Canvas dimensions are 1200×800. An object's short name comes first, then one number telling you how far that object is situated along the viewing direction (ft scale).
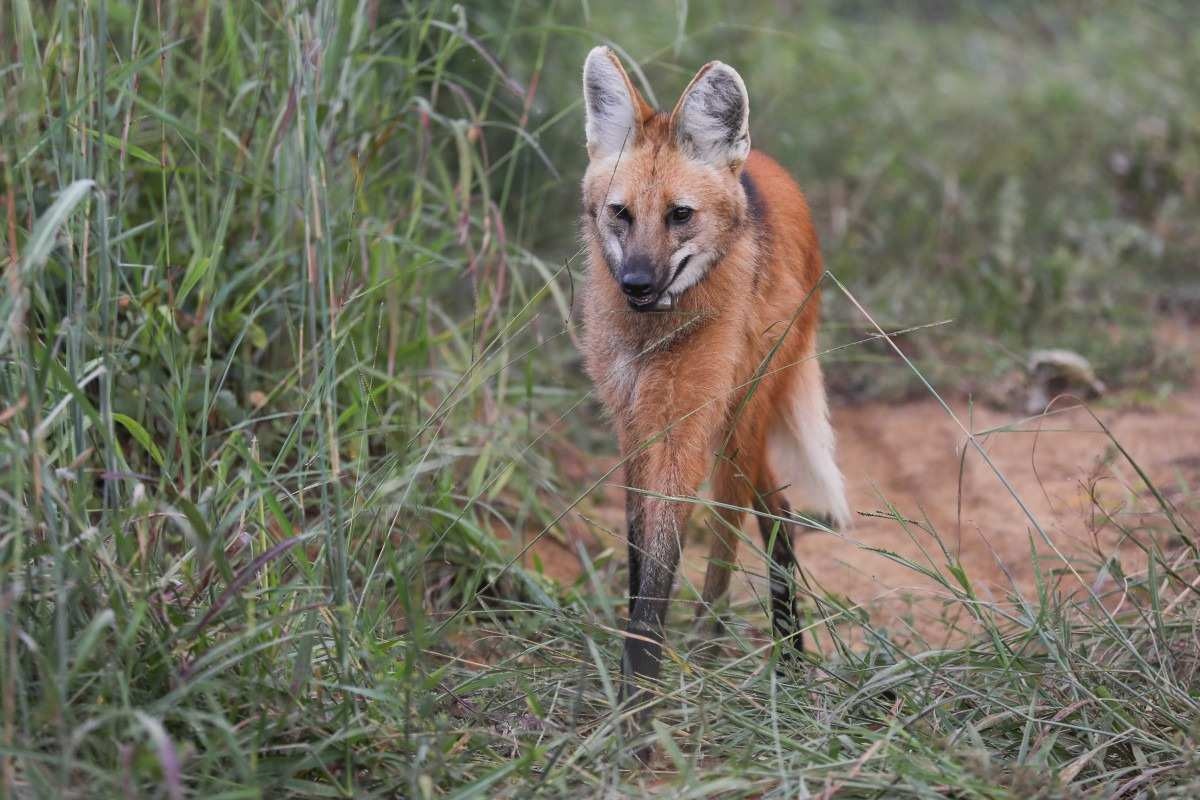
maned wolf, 17.69
